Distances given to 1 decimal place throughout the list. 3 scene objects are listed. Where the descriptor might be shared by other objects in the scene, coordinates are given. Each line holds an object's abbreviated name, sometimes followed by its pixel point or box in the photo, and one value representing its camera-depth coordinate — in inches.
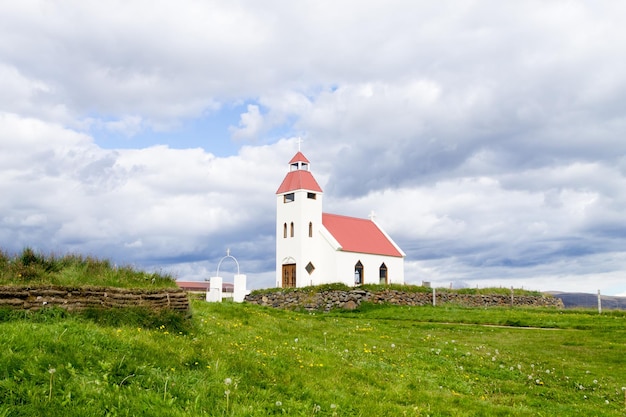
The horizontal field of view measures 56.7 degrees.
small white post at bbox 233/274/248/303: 1827.0
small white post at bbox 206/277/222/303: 1509.6
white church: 1877.5
